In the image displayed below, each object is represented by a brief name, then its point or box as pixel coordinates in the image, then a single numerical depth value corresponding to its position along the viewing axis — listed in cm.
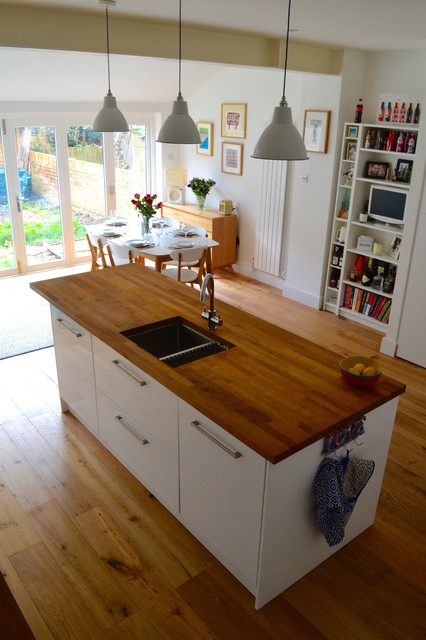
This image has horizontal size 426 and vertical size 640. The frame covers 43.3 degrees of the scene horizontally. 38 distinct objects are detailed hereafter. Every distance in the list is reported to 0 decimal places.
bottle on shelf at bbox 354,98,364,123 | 512
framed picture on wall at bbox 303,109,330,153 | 534
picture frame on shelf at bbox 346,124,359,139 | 515
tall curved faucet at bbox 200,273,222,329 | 293
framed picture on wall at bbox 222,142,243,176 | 657
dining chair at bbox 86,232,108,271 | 577
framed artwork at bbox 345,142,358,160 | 525
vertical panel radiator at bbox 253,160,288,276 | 611
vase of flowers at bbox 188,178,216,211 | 682
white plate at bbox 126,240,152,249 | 552
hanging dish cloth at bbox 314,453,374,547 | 228
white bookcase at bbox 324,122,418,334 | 496
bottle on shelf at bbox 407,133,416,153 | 472
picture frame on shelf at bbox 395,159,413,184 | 488
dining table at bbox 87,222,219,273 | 550
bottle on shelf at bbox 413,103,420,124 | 467
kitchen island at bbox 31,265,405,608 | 219
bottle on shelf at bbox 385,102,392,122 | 488
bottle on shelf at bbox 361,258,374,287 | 544
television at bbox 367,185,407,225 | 494
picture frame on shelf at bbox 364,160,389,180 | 507
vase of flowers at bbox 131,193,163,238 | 581
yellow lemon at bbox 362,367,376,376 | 242
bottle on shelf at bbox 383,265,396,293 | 521
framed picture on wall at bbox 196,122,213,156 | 691
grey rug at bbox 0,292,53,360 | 488
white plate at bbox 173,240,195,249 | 557
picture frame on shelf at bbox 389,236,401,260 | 513
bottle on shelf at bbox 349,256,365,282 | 553
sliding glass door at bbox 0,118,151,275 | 645
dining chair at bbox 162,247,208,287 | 533
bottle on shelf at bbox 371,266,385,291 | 534
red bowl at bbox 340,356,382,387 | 241
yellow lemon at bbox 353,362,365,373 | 245
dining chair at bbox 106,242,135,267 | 545
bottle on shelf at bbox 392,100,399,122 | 482
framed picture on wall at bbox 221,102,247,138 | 638
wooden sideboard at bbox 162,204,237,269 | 665
